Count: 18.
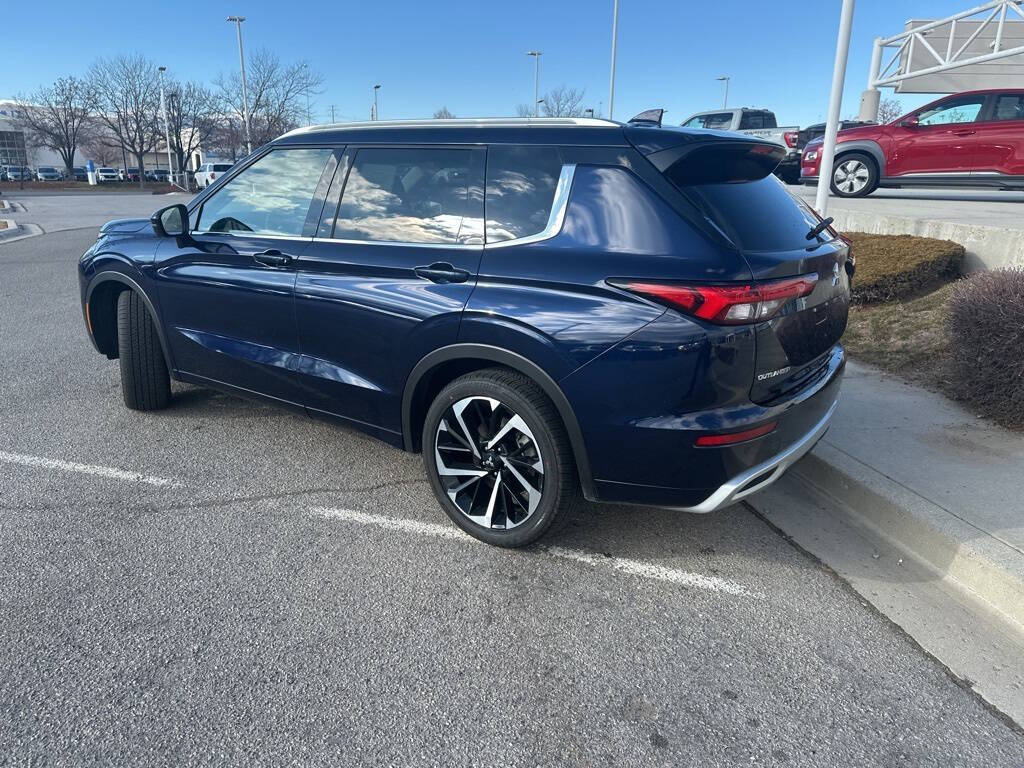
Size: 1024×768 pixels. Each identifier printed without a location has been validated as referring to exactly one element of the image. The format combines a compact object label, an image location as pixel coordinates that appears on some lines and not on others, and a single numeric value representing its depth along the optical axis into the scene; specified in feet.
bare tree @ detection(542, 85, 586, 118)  161.01
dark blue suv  8.80
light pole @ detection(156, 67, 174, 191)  189.67
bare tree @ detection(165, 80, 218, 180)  188.75
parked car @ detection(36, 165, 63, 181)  237.45
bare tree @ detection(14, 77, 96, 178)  200.34
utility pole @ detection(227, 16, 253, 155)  151.64
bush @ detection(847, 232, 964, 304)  21.59
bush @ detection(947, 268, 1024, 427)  14.35
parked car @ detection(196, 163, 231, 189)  134.31
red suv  35.40
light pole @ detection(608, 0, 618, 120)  106.01
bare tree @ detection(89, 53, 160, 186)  192.54
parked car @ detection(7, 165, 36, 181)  233.35
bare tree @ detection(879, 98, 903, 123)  181.61
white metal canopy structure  52.60
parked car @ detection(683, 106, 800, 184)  63.36
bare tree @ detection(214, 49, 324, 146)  171.12
